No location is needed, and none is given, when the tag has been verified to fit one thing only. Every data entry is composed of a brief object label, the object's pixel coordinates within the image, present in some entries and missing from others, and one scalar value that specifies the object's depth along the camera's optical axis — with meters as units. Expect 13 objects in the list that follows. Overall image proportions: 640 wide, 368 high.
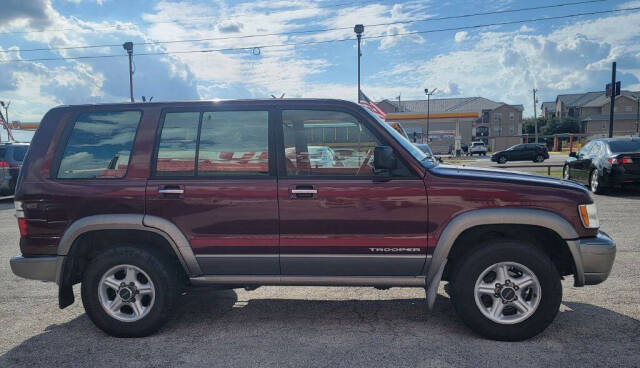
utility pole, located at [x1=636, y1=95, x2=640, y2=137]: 68.19
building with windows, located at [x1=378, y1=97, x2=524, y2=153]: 68.94
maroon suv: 3.36
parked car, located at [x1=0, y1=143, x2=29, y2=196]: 12.66
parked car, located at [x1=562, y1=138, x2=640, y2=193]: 10.72
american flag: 27.82
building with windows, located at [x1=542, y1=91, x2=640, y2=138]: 82.56
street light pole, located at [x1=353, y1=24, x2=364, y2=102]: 26.46
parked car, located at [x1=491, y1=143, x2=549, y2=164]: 33.41
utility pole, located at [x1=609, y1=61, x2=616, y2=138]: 22.77
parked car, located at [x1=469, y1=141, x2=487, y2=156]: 52.31
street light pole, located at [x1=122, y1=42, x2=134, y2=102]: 27.96
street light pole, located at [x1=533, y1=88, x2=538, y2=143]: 74.81
